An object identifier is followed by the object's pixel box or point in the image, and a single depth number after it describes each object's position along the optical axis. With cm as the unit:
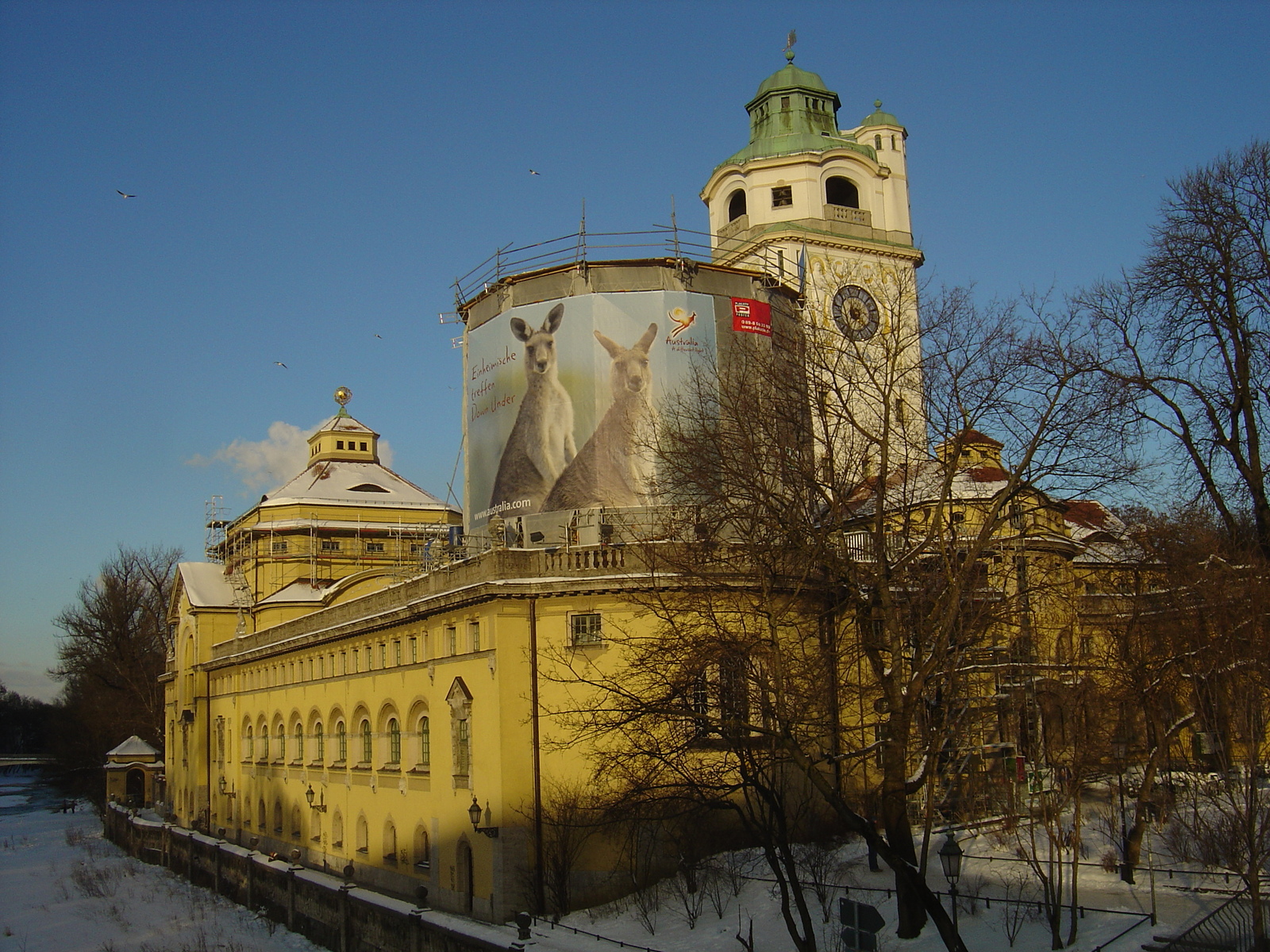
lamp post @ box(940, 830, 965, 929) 2039
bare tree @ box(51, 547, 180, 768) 8862
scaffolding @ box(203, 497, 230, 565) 7325
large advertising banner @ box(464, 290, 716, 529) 3634
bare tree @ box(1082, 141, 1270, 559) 2455
